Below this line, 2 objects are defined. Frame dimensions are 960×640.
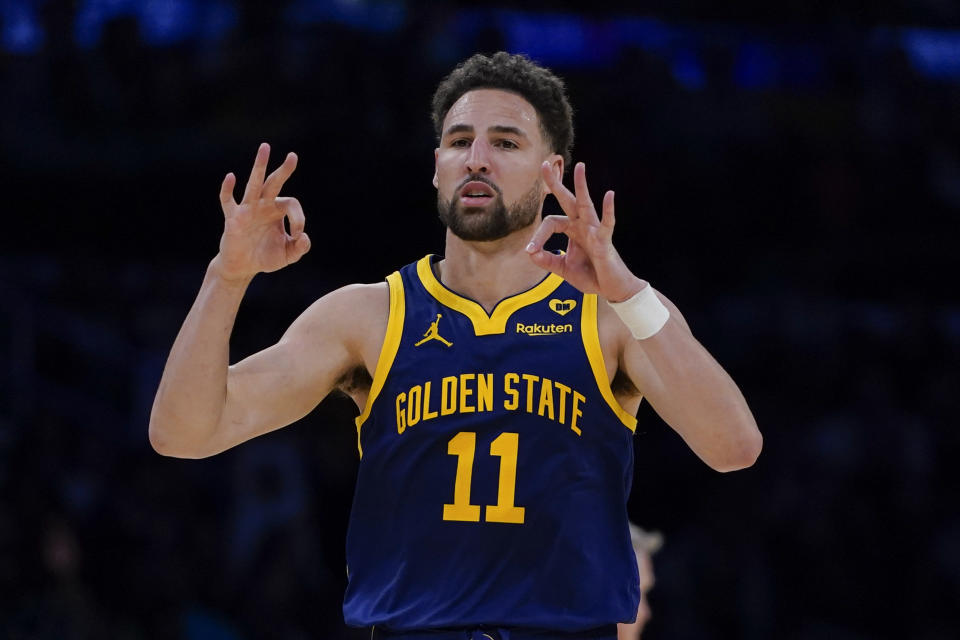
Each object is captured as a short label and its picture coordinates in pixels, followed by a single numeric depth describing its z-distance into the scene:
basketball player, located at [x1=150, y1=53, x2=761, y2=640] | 7.16
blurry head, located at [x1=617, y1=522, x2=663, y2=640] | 10.77
